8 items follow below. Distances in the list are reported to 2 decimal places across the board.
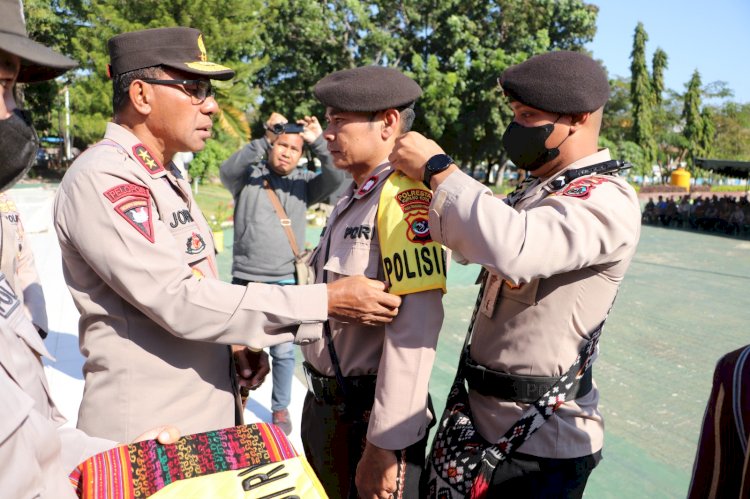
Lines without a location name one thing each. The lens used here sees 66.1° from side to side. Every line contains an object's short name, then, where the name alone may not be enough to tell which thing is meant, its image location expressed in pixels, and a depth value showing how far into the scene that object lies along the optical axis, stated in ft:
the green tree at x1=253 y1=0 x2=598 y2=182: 89.30
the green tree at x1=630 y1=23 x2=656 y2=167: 135.54
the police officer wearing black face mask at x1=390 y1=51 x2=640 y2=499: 5.17
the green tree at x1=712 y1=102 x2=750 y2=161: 151.64
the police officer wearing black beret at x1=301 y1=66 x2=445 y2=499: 5.95
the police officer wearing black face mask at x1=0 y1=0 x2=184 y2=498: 3.14
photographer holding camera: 13.66
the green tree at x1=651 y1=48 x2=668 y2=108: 146.61
